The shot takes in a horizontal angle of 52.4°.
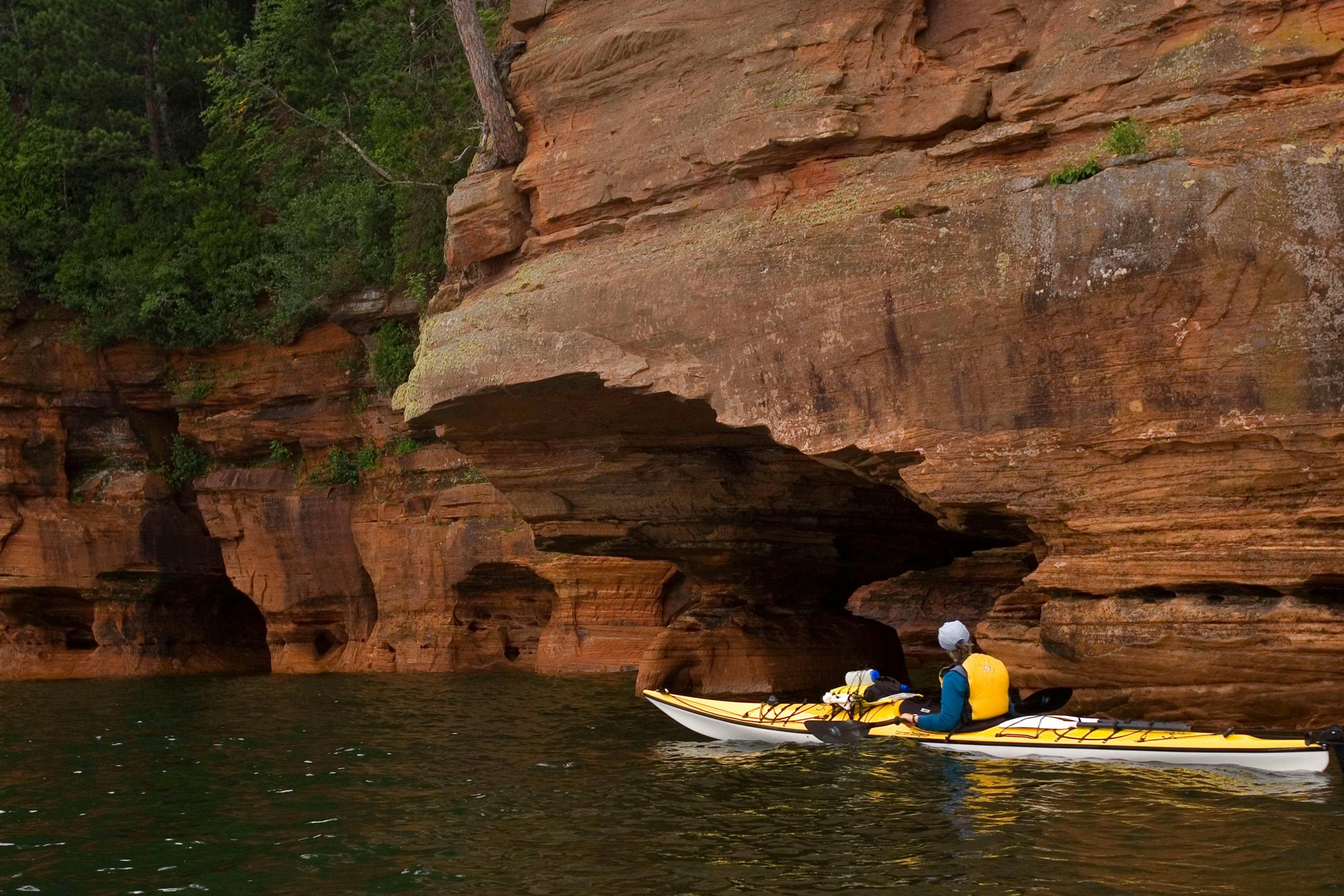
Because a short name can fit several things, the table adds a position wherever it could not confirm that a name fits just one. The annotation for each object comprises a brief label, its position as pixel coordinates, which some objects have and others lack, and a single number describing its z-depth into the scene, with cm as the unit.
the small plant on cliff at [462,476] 2642
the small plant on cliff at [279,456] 2952
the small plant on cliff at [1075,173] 1223
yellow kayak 1038
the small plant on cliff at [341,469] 2873
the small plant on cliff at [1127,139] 1212
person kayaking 1209
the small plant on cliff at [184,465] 3114
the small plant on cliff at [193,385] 3008
